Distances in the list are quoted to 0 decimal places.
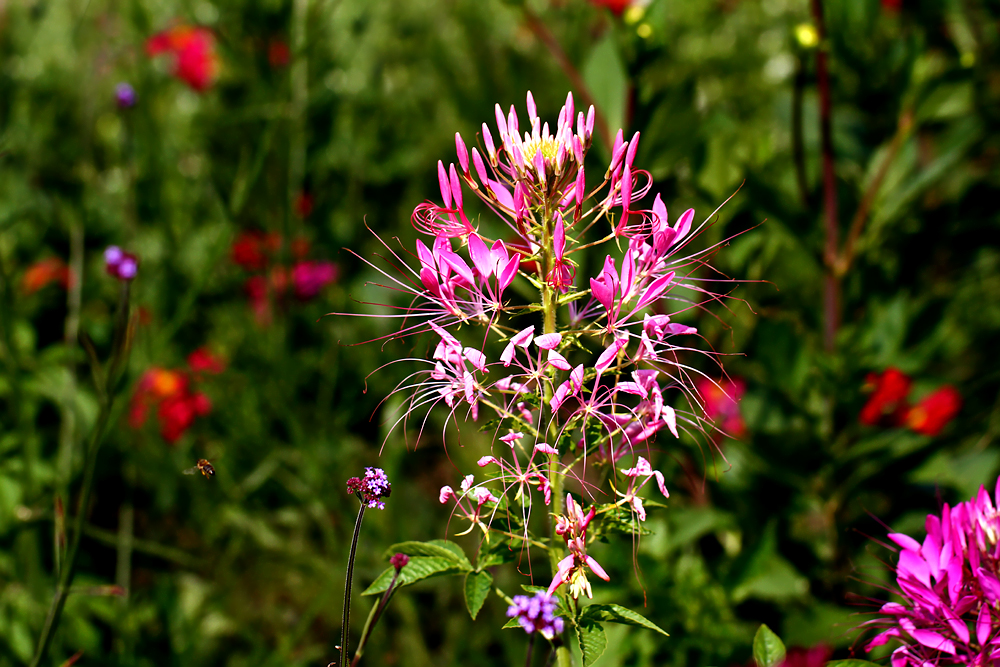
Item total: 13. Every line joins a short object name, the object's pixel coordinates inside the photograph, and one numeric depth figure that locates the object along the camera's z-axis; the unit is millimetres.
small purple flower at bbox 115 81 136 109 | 2025
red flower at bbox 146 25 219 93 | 3842
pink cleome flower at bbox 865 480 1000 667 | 986
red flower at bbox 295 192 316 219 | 3033
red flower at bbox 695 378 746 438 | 2145
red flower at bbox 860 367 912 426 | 1946
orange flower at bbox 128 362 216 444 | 2441
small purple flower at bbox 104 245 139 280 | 1335
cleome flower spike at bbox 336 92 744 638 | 938
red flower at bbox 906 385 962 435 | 2125
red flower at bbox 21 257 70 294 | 2691
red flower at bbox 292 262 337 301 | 2855
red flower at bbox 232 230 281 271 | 2840
